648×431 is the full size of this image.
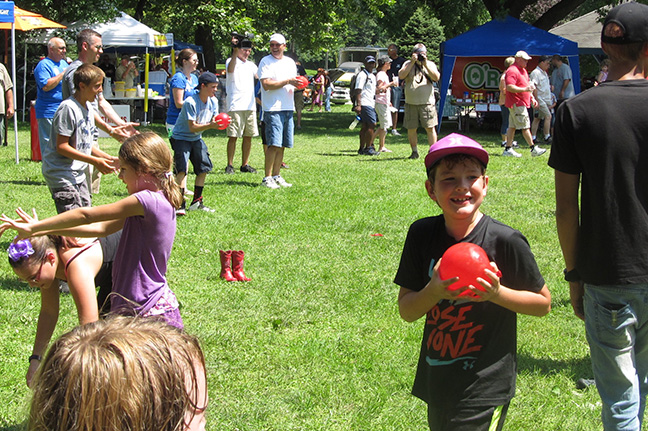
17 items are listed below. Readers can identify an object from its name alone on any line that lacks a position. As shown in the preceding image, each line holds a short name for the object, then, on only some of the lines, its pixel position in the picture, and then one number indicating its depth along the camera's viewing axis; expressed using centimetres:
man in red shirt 1421
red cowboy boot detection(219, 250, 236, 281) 627
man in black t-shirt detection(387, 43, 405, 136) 1799
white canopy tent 2100
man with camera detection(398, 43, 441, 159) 1328
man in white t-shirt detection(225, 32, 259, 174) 1148
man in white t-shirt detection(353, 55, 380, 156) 1491
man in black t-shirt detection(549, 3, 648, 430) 268
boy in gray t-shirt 546
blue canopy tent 1909
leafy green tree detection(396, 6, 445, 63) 3332
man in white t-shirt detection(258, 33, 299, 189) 1028
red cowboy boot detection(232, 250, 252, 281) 623
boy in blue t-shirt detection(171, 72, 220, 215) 873
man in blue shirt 964
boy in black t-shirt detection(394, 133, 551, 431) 255
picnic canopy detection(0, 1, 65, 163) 1153
